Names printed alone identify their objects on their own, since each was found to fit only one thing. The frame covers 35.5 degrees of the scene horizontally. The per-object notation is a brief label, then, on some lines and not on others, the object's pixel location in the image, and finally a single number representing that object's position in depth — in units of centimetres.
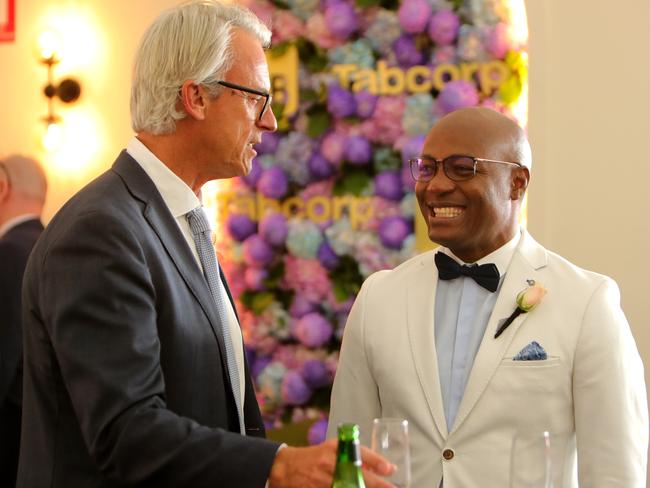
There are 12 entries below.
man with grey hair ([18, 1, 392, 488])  187
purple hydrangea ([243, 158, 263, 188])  436
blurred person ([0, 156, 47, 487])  354
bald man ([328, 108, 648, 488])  242
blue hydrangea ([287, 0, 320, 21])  430
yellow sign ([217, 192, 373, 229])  422
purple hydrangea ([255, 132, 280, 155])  432
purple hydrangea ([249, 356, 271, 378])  432
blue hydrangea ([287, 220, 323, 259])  426
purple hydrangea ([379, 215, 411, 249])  417
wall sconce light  518
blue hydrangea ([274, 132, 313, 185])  428
